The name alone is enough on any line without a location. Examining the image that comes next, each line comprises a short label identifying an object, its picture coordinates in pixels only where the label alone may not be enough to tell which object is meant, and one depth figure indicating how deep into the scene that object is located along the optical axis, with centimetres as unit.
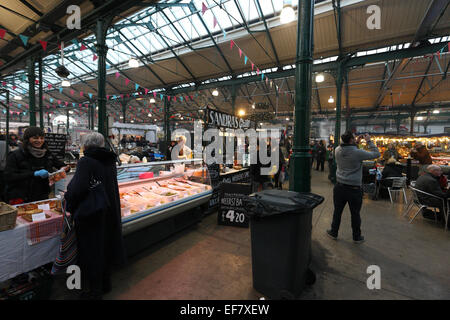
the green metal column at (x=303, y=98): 249
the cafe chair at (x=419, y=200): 417
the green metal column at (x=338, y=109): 880
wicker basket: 184
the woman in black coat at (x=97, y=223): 198
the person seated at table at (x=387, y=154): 812
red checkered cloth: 204
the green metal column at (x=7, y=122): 458
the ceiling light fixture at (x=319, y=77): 927
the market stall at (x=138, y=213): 197
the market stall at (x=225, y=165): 457
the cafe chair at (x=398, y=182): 593
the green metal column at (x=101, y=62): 470
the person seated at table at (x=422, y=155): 740
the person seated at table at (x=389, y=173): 617
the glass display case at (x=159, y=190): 295
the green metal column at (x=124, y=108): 1873
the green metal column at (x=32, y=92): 839
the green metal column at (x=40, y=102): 912
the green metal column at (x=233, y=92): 1220
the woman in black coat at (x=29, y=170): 257
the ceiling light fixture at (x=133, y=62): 898
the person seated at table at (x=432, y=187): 418
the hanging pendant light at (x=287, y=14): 446
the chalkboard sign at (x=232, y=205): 413
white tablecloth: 187
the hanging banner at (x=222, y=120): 443
